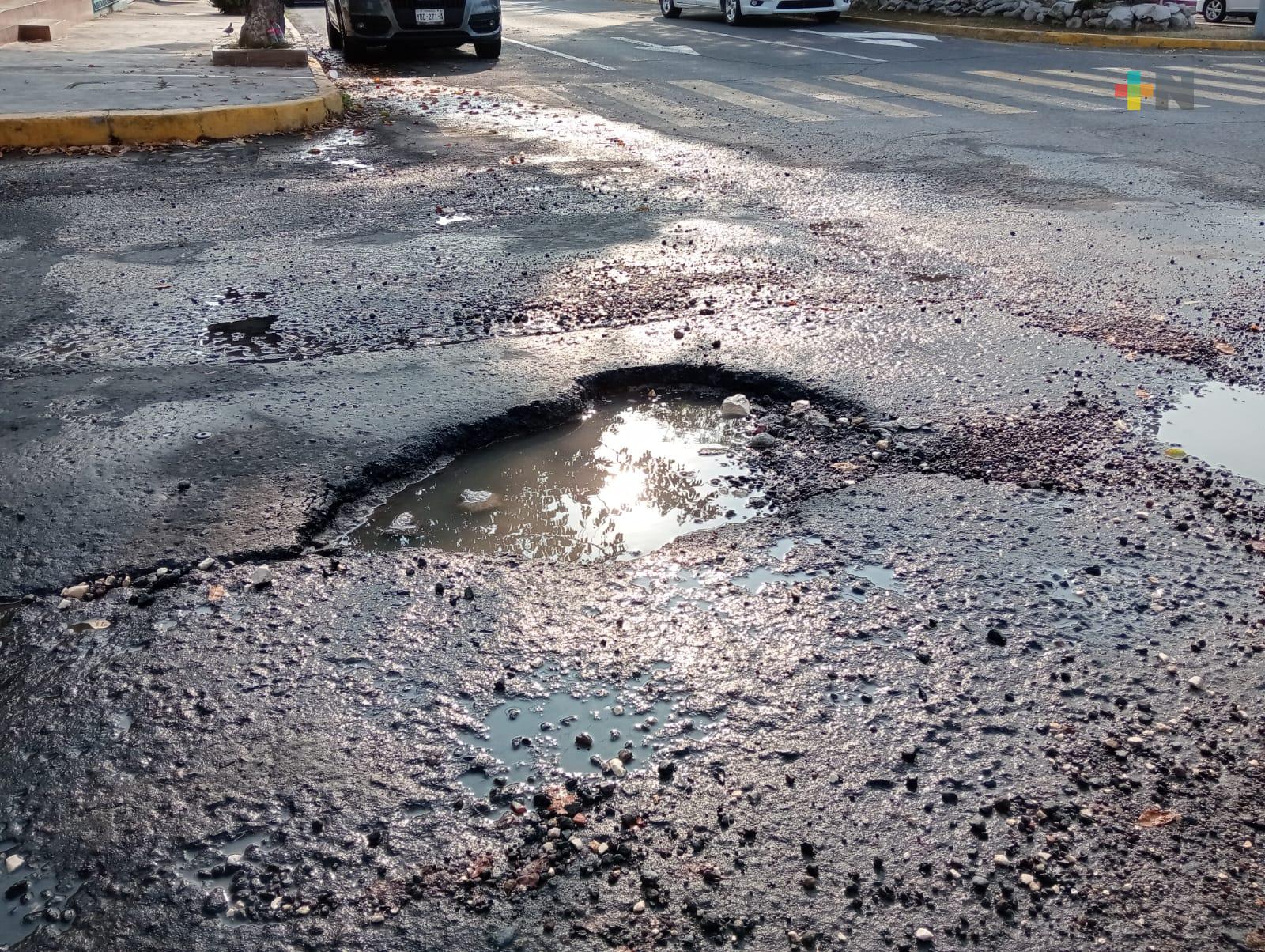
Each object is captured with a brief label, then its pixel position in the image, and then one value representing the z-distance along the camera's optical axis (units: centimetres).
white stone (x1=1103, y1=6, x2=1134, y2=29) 1703
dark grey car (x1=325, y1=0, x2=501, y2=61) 1441
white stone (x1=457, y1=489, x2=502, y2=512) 356
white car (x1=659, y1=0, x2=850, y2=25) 1891
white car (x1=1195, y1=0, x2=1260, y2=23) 1908
